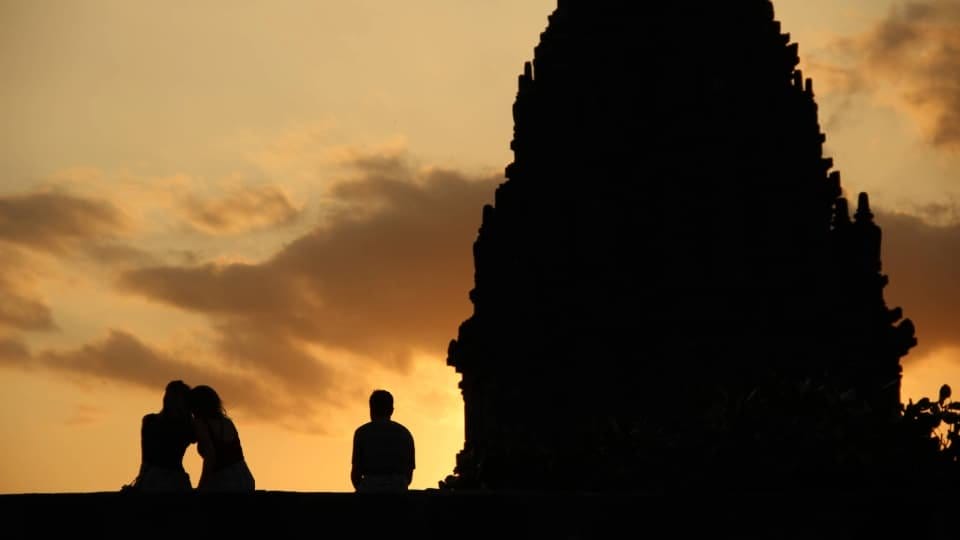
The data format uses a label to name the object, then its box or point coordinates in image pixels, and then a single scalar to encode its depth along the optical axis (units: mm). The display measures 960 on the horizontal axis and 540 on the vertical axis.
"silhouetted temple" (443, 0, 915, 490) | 65375
